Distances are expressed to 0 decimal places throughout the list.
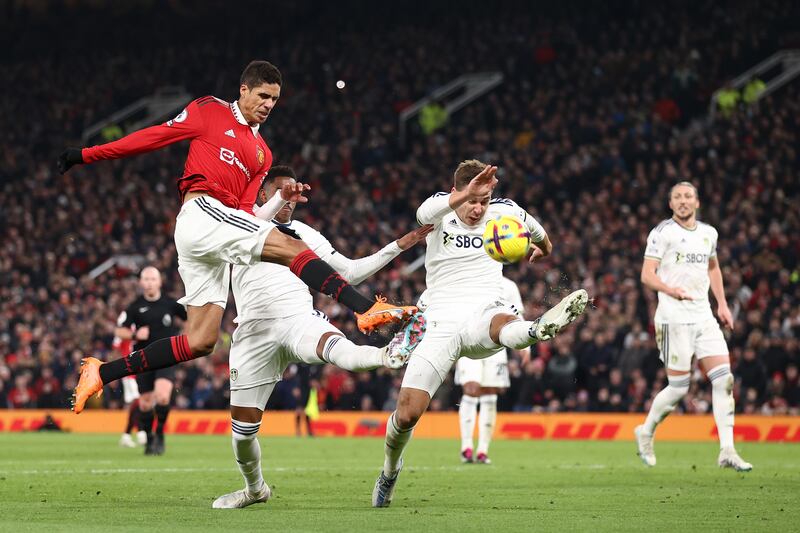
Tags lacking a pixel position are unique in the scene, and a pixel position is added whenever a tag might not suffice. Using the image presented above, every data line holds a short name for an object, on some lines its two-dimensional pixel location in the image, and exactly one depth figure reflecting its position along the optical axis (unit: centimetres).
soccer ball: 1823
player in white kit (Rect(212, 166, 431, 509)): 1817
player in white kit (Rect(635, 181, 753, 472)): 2605
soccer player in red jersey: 1698
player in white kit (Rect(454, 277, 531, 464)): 2983
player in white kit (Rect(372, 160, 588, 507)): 1698
